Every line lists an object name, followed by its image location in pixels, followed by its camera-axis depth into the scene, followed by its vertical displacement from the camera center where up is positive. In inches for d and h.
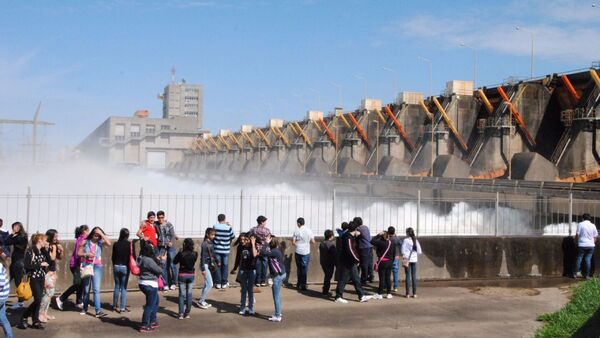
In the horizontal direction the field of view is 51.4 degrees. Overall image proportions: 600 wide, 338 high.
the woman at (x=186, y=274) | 392.5 -54.3
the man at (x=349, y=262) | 454.0 -52.2
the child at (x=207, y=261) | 426.6 -51.6
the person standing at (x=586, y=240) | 576.7 -41.1
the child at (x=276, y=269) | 395.5 -51.4
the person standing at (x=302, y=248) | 500.7 -46.7
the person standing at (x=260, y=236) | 424.2 -32.5
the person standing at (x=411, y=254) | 482.0 -47.9
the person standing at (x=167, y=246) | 457.7 -43.9
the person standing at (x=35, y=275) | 363.9 -53.3
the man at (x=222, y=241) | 480.1 -40.7
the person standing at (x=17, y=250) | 380.5 -41.0
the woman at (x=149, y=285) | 362.3 -57.0
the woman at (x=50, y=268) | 372.2 -50.2
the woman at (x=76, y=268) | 404.8 -53.8
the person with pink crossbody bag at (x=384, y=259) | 479.5 -51.7
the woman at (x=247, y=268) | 406.9 -51.9
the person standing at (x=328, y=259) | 484.7 -53.5
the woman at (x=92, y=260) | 399.5 -47.8
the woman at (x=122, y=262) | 397.7 -48.8
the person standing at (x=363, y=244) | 464.1 -39.6
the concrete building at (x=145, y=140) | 5615.2 +440.3
